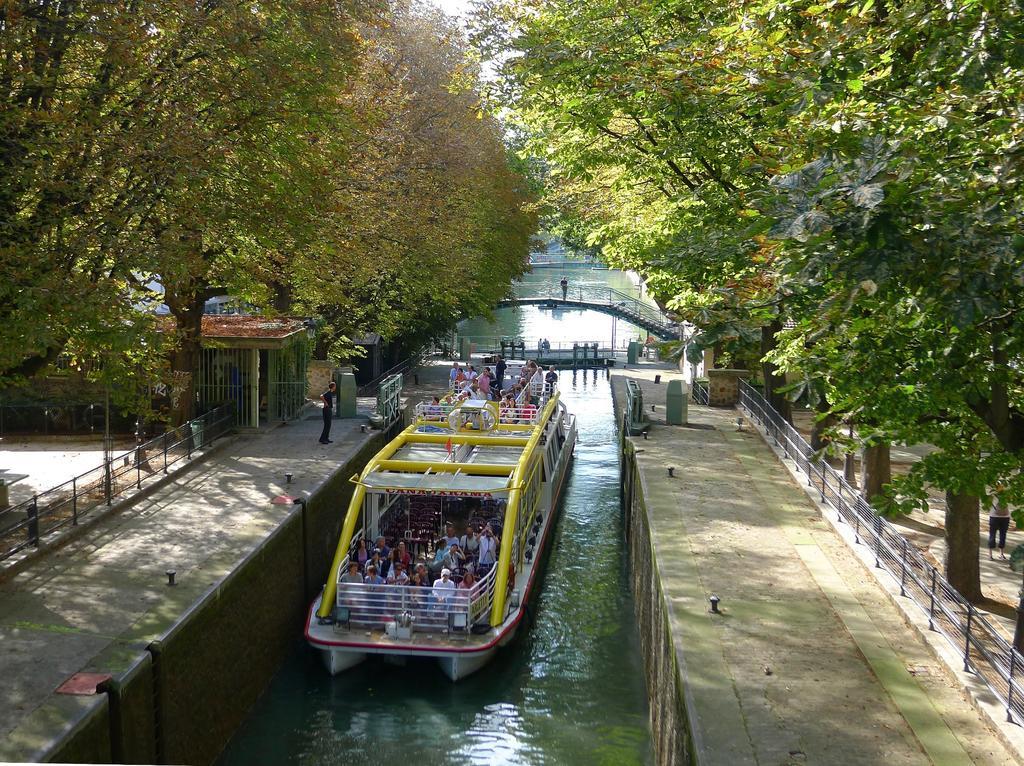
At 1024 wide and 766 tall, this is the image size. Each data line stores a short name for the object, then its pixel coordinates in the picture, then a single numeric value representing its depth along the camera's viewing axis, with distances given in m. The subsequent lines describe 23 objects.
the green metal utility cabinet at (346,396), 30.11
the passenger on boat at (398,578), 17.03
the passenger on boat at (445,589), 16.58
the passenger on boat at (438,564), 18.25
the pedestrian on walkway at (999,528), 18.02
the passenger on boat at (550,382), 30.06
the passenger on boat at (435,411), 24.89
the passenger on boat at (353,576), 17.44
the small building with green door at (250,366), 26.34
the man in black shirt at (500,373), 30.88
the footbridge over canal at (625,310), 62.06
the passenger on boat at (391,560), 17.56
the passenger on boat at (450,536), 18.80
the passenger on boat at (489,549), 18.41
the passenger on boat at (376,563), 17.39
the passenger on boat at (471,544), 18.97
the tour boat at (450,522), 16.53
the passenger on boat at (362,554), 17.90
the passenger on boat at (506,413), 25.38
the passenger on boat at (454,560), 18.05
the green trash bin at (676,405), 29.72
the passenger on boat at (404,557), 17.92
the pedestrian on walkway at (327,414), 25.66
